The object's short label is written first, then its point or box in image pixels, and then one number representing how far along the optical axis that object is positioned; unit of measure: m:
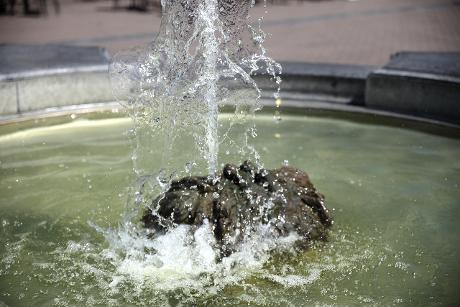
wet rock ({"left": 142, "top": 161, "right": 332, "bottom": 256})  4.02
